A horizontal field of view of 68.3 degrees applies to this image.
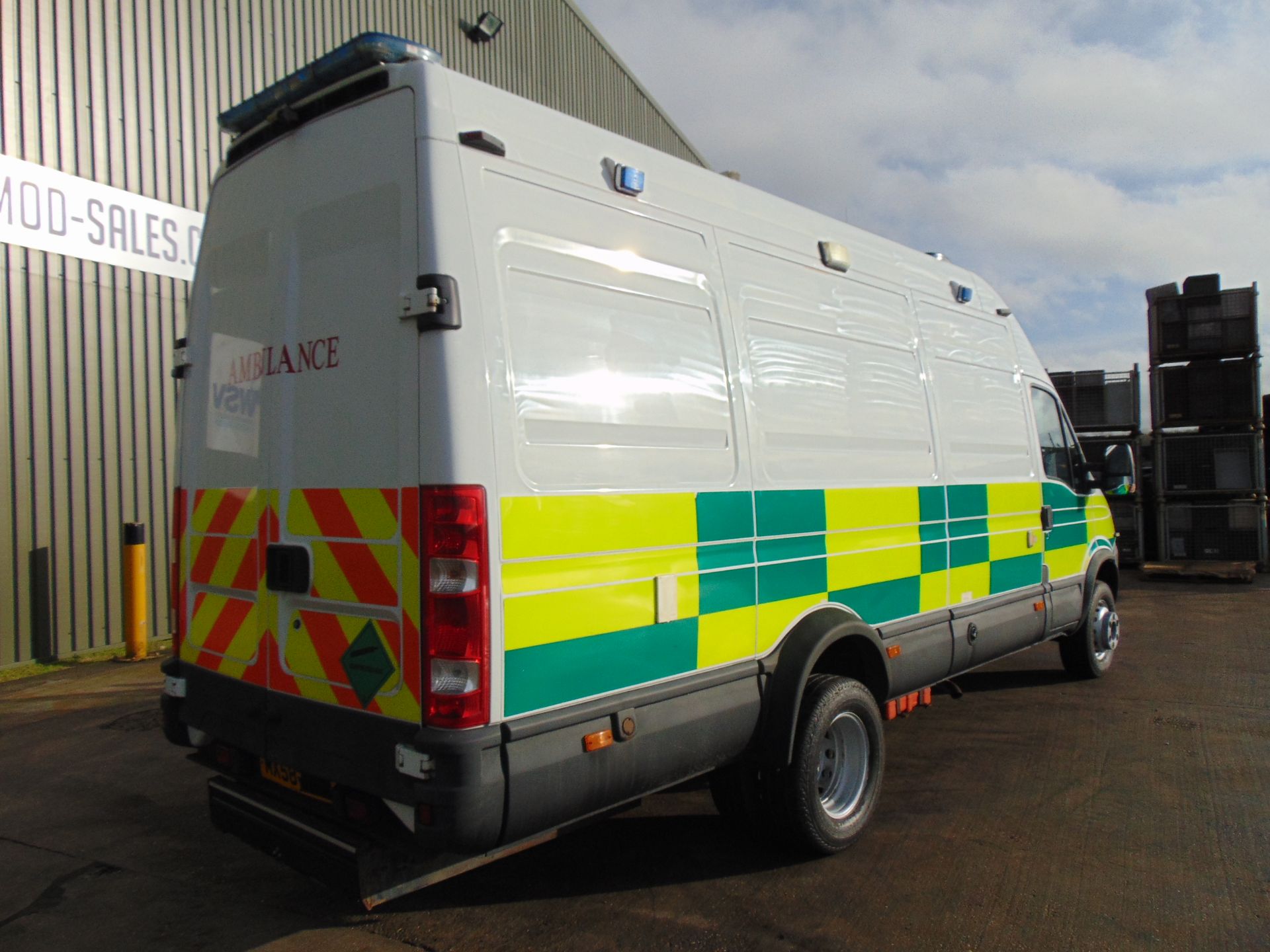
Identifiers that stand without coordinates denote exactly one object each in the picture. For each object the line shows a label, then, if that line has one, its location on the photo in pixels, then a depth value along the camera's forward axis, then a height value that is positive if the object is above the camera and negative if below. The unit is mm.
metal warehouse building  7004 +2003
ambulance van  2570 +26
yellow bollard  7352 -599
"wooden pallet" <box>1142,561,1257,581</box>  11664 -1154
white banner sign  6945 +2326
